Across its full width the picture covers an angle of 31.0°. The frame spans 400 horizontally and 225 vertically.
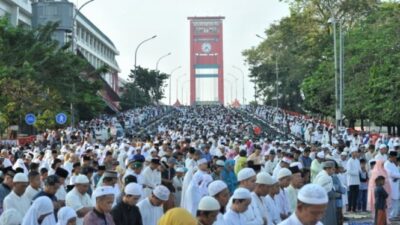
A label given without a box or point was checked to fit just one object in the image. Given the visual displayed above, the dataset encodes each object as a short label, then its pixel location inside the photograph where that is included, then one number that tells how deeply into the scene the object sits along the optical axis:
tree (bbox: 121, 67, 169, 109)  89.23
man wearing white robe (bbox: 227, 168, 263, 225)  8.71
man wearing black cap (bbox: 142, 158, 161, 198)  11.24
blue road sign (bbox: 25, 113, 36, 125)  26.55
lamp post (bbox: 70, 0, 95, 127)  31.11
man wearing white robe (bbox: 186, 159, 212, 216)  10.16
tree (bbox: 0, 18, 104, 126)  33.25
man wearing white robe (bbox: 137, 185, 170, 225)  7.86
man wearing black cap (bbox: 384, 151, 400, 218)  14.47
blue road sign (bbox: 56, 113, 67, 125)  27.15
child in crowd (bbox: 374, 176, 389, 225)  12.91
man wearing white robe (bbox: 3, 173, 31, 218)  8.41
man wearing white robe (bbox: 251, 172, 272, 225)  8.28
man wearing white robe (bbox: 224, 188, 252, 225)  7.17
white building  60.03
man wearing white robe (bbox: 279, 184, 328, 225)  5.06
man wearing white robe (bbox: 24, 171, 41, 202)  8.83
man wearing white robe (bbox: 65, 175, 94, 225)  8.09
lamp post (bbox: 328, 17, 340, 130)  29.77
